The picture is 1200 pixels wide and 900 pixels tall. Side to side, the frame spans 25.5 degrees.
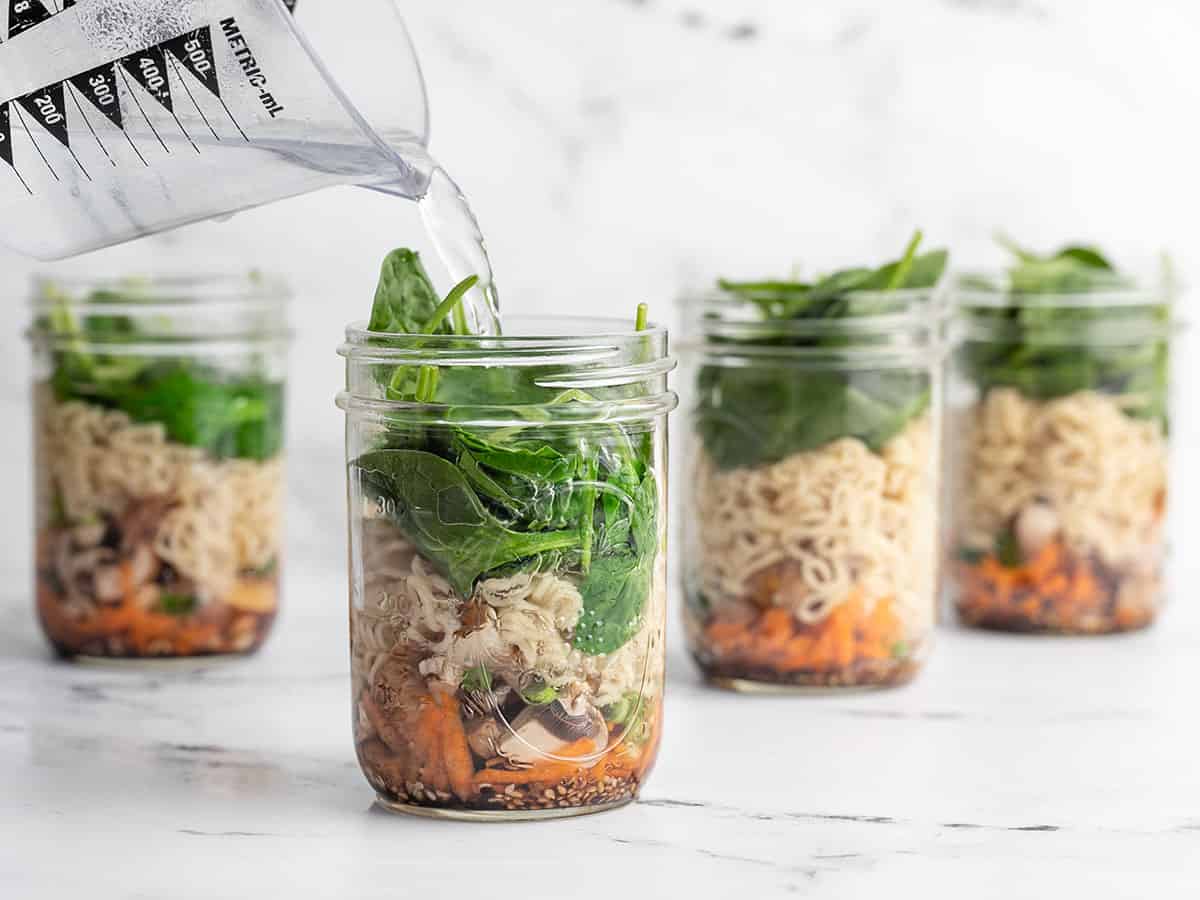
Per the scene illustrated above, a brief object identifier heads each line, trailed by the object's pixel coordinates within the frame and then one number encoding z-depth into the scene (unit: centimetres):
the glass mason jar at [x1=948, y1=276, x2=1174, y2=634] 89
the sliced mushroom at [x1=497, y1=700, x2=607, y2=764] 68
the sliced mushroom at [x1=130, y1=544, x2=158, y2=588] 85
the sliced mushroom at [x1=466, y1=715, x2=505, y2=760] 68
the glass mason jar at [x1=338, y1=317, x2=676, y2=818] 68
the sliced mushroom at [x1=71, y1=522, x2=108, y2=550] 85
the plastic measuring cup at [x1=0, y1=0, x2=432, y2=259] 68
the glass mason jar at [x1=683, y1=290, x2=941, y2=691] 81
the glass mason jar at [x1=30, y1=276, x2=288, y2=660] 85
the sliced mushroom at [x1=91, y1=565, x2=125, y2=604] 85
